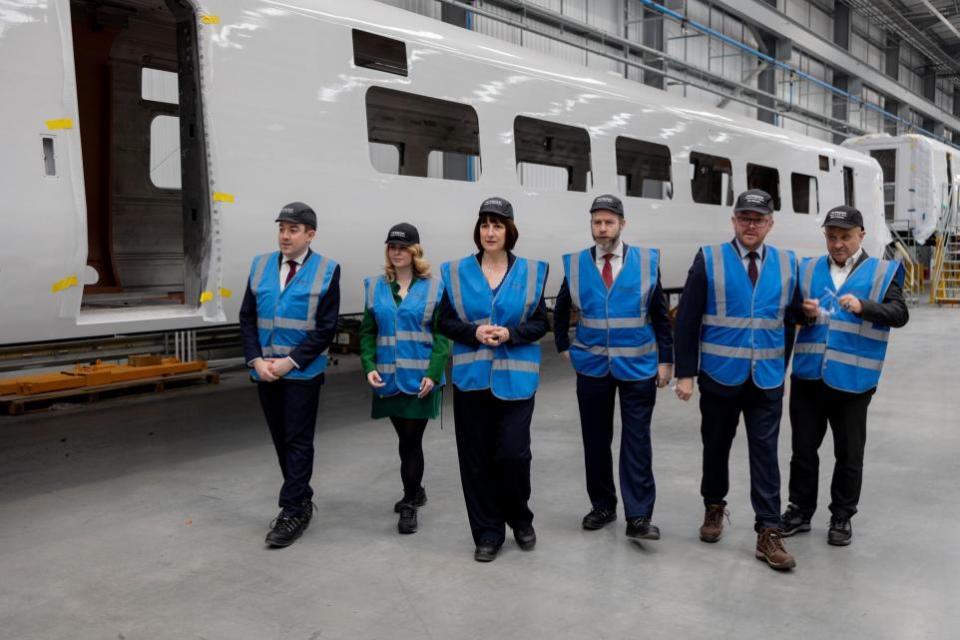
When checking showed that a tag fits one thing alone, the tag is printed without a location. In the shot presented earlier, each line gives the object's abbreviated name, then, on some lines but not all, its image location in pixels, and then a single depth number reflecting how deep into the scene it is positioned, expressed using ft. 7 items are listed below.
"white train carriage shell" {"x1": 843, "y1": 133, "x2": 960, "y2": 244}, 61.05
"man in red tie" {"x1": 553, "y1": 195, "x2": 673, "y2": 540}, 12.98
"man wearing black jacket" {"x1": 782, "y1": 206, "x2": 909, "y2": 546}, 12.78
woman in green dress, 13.58
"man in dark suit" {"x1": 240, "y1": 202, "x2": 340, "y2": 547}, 13.20
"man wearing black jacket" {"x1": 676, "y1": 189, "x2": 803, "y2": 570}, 12.35
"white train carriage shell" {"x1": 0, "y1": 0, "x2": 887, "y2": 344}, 13.92
